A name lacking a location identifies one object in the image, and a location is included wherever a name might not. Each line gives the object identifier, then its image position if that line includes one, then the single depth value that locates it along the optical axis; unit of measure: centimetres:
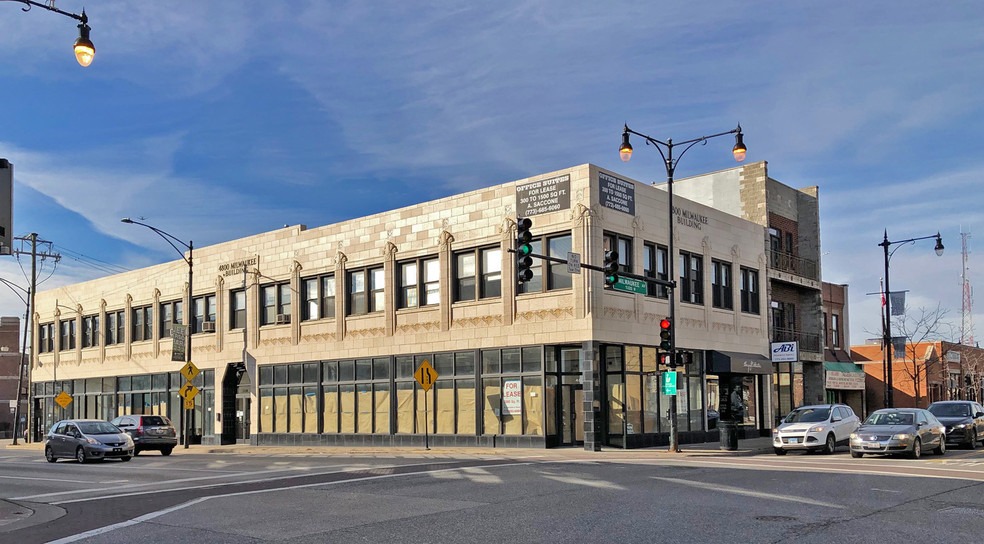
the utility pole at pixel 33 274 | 5138
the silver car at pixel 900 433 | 2294
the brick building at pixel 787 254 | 3947
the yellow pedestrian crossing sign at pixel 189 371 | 3622
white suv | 2631
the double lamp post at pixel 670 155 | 2705
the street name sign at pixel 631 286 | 2611
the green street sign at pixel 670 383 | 2701
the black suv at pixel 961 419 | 2770
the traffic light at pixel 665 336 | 2686
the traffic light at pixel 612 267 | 2469
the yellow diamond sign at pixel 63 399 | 4772
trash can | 2777
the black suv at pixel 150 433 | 3412
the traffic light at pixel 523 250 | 2167
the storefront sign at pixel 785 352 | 3700
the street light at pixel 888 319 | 3850
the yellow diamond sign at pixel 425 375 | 2948
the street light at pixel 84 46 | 1244
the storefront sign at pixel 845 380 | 4506
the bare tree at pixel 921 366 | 5438
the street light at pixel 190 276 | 3669
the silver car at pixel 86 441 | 2850
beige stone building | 2962
